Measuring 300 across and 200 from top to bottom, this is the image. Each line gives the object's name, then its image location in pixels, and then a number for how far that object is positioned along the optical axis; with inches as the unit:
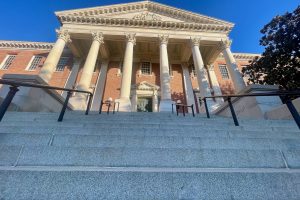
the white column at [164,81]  474.9
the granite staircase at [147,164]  63.1
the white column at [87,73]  469.7
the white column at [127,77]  463.8
